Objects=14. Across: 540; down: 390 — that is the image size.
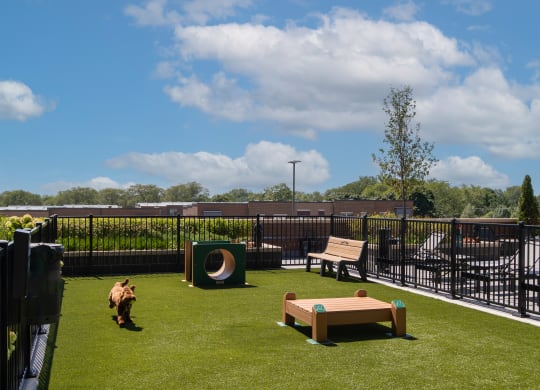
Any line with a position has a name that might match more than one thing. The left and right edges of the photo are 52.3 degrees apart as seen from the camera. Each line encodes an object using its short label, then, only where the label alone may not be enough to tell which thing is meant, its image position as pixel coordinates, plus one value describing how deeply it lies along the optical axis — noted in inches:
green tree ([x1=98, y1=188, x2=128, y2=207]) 5265.8
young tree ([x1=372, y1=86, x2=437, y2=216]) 1162.6
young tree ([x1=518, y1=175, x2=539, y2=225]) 1195.3
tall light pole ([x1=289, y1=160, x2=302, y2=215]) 1597.1
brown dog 316.8
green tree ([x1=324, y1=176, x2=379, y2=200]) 6048.2
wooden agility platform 283.4
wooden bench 513.7
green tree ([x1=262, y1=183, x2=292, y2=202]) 4407.0
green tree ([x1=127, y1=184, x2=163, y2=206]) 5467.5
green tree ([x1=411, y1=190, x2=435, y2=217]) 3094.5
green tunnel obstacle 472.1
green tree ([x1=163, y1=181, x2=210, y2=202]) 5428.2
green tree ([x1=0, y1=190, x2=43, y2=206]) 5074.3
